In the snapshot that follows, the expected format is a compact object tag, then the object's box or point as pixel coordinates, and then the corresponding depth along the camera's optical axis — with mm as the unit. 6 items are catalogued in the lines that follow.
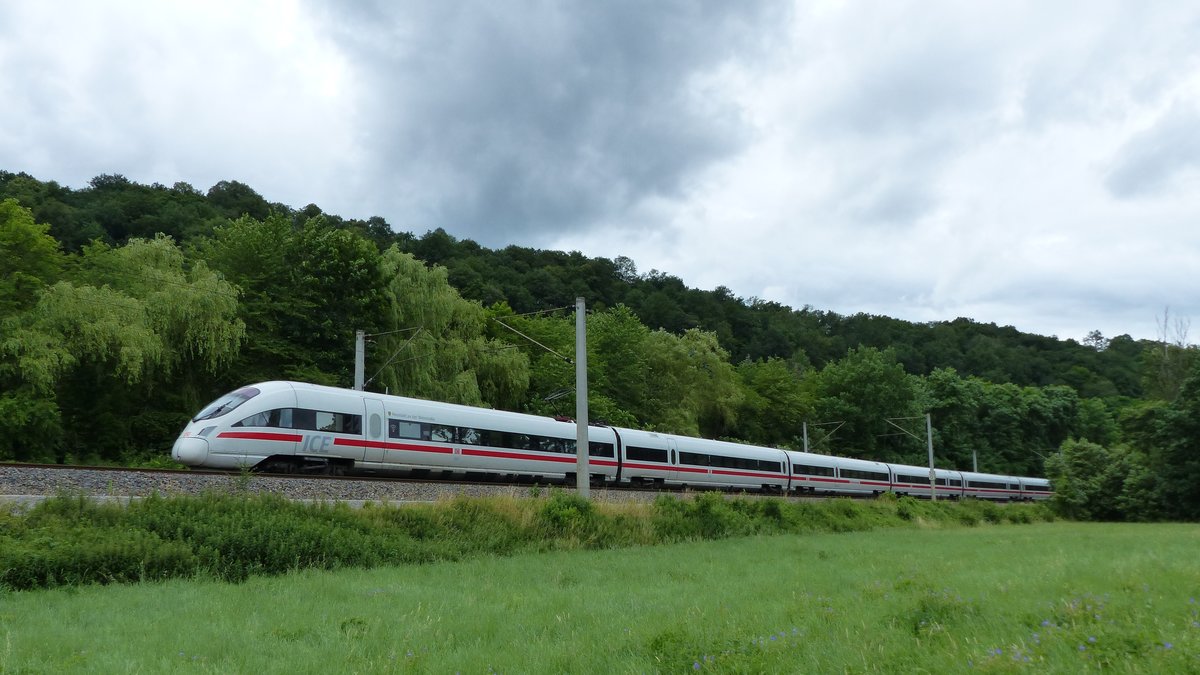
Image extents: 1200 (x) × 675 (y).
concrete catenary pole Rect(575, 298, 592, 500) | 22375
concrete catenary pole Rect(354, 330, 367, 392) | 26833
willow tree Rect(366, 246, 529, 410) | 39719
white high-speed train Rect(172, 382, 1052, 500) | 21156
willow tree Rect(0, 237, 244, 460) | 29297
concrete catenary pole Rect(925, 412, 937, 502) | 49672
